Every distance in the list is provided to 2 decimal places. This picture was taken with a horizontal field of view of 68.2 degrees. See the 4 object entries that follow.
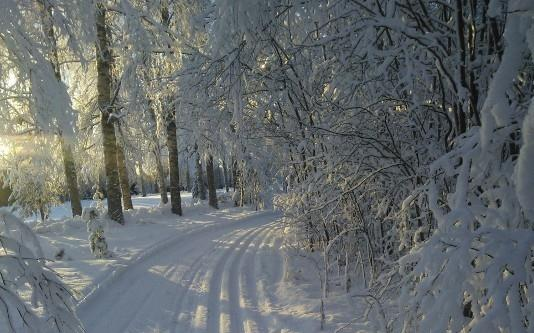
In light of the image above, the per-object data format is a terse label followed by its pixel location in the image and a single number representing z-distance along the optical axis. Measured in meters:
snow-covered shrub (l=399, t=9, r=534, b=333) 1.59
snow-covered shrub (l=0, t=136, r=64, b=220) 7.26
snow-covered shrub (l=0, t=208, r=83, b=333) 2.35
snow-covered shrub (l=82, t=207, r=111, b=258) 8.87
